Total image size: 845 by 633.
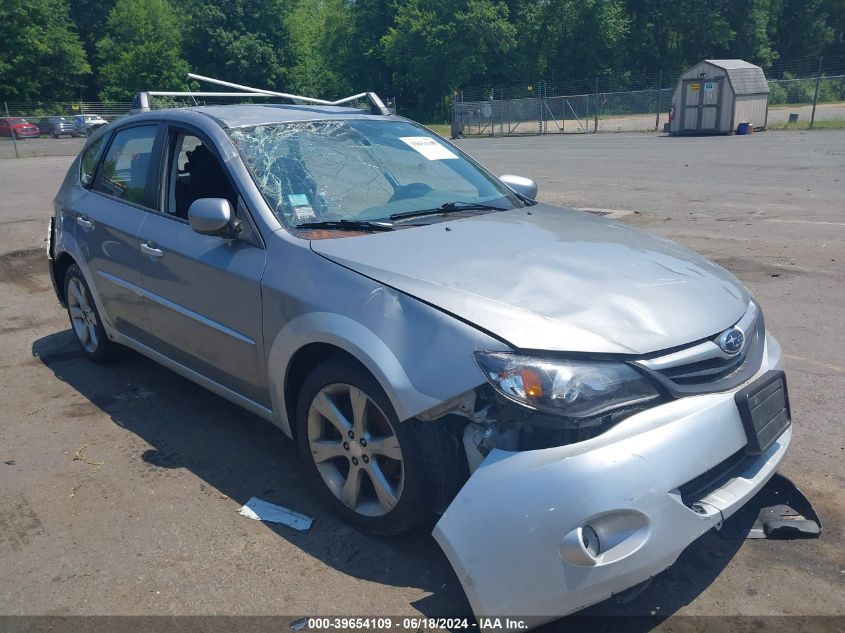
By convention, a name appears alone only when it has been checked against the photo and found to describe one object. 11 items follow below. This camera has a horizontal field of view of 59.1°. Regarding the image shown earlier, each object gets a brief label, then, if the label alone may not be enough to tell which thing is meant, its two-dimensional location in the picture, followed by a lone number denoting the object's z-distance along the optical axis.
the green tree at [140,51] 60.41
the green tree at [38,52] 55.66
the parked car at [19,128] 39.59
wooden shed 28.09
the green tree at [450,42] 55.62
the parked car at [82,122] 41.47
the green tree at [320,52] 65.62
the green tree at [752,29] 56.95
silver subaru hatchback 2.41
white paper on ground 3.34
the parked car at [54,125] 41.28
